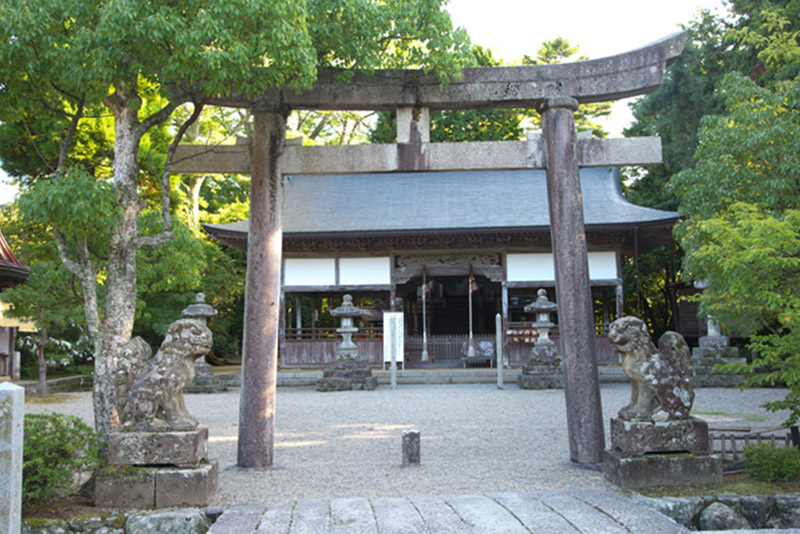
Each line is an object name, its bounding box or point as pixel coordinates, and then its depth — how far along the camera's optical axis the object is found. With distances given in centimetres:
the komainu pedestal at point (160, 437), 442
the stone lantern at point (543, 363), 1398
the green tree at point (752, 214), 504
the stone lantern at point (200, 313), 1465
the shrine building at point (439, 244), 1797
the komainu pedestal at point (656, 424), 472
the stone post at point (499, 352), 1403
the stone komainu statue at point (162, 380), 459
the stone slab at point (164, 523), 410
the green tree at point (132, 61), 477
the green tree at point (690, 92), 1714
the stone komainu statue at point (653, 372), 488
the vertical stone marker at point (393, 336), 1420
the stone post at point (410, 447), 591
